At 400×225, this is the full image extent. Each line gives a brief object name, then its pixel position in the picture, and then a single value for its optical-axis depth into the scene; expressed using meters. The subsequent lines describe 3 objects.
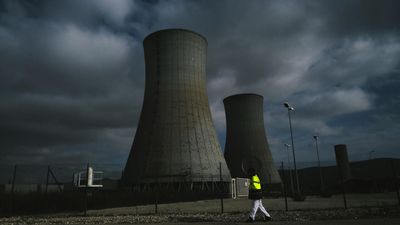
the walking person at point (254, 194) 6.20
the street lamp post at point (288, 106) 20.63
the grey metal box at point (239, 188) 23.02
